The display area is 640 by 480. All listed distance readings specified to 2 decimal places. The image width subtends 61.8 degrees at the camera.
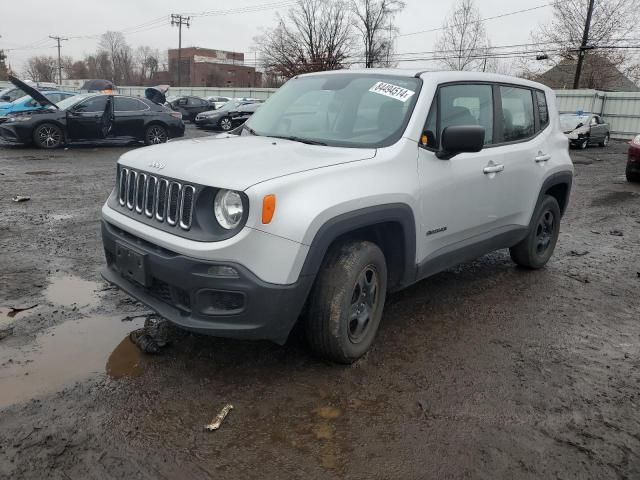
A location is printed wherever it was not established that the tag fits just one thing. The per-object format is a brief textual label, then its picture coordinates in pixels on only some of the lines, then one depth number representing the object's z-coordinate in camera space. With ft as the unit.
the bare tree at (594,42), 107.24
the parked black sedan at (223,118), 73.92
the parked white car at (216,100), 98.37
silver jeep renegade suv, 9.13
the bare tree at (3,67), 256.68
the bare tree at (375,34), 168.04
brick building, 296.10
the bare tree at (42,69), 317.63
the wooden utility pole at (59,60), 283.83
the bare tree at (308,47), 175.32
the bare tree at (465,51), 130.11
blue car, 45.73
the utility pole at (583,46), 103.45
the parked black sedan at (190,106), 90.48
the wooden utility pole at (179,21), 219.20
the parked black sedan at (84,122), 44.65
